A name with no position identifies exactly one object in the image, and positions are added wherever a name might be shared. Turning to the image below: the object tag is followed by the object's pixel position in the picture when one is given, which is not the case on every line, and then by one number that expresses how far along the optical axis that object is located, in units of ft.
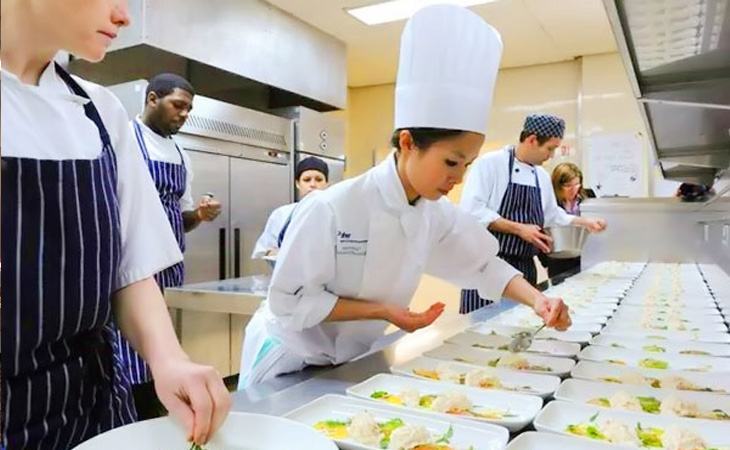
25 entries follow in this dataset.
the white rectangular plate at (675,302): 6.44
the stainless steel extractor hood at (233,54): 10.71
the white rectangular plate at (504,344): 4.30
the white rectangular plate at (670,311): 5.88
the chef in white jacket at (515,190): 9.11
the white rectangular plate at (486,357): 3.81
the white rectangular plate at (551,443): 2.40
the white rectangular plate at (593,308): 5.88
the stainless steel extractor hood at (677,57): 3.43
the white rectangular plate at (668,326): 5.16
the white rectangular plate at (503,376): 3.31
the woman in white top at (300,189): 11.14
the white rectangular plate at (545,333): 4.74
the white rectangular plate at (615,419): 2.66
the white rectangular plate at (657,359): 3.97
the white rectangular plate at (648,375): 3.51
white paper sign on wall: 16.49
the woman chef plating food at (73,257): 2.20
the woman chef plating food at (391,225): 4.07
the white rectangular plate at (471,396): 2.72
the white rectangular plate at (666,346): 4.37
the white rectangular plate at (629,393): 3.11
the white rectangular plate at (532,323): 5.12
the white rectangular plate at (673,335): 4.78
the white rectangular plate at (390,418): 2.44
